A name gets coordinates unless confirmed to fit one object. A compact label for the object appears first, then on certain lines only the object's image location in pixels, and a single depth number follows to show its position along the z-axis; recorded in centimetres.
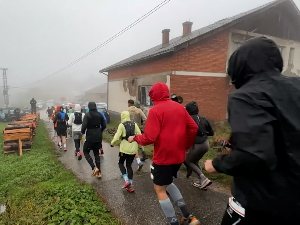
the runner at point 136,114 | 650
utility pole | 4359
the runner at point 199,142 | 387
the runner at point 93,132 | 471
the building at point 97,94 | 5328
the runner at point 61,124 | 790
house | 1068
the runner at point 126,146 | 392
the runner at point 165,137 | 246
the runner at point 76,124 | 667
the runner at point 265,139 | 111
